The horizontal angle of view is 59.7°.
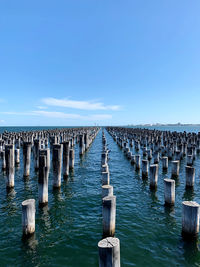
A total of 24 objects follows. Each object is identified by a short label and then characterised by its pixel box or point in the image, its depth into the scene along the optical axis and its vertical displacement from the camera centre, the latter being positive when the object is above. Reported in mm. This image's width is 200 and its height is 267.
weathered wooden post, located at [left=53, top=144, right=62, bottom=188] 11456 -2024
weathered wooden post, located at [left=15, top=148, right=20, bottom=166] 20144 -3653
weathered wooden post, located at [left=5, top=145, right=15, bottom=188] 11656 -2571
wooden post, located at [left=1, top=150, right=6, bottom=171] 17109 -3837
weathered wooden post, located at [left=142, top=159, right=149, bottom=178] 15469 -3628
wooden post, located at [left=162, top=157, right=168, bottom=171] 18156 -3477
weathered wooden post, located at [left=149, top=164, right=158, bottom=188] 12369 -3427
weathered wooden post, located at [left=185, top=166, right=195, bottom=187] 12547 -3339
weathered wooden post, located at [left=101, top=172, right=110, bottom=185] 11562 -3229
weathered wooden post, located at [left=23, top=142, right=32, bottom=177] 14117 -2321
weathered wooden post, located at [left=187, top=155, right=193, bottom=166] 19289 -3281
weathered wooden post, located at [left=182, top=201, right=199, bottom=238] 6645 -3455
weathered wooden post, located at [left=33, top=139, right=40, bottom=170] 17047 -2167
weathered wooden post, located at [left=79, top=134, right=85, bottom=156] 26906 -2822
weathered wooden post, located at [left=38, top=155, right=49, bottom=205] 9523 -2791
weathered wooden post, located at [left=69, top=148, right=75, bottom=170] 17692 -3440
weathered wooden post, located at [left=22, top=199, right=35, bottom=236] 6695 -3525
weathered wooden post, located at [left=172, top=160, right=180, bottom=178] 15602 -3485
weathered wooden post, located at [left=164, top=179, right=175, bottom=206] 9344 -3408
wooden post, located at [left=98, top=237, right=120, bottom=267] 4273 -3114
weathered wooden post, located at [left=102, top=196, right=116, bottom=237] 6605 -3383
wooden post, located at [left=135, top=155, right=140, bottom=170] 18308 -3467
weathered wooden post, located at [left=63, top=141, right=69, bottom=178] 14395 -2601
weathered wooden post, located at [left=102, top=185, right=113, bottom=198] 8672 -3114
